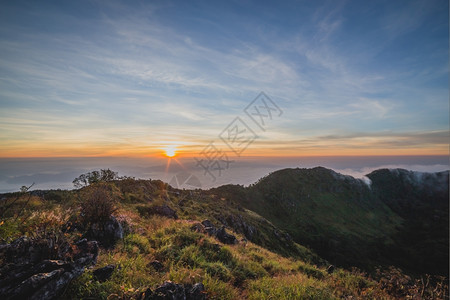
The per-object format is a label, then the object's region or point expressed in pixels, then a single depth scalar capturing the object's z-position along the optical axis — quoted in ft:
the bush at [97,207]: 32.60
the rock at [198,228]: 45.17
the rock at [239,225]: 105.91
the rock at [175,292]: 17.11
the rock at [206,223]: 57.56
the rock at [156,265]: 24.21
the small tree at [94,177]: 68.30
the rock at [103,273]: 19.12
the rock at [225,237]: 48.32
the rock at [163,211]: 61.92
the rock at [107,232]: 29.32
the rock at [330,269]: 40.73
